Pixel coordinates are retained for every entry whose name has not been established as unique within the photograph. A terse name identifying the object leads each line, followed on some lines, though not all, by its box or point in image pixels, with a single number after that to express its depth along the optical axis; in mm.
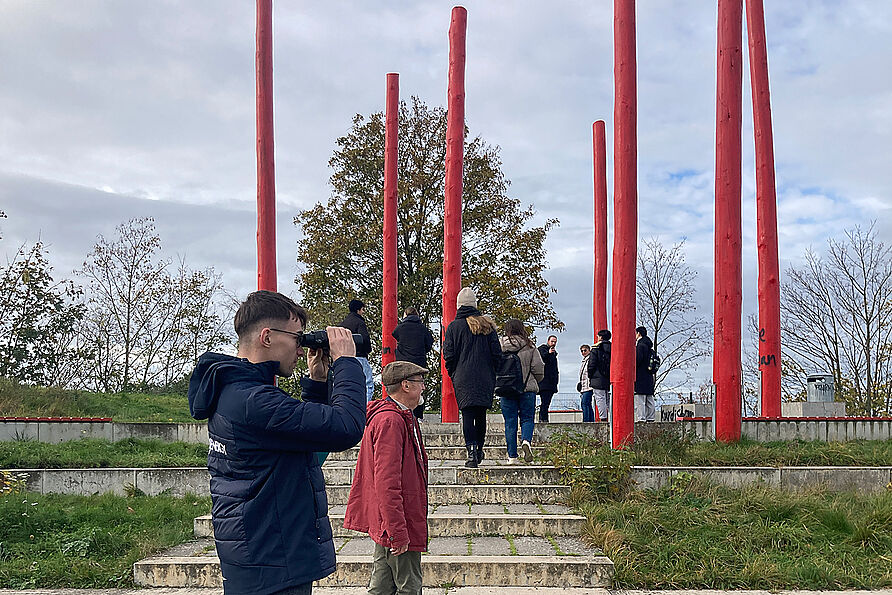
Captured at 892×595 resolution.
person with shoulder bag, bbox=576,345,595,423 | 15995
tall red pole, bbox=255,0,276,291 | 12625
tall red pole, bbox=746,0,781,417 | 14609
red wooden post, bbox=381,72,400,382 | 15822
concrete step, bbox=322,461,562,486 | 9406
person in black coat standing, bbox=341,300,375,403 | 11805
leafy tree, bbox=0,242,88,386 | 20156
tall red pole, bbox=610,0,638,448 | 11023
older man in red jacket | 4680
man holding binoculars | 2961
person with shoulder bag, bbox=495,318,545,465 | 9930
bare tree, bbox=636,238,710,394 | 29312
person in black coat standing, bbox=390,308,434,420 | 12828
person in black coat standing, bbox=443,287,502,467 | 9367
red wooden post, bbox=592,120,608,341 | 20094
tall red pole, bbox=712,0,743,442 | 11609
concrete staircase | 6547
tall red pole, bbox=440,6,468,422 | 15031
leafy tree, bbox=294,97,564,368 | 23938
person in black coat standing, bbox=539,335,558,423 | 14690
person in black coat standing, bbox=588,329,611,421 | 14633
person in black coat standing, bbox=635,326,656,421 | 13531
